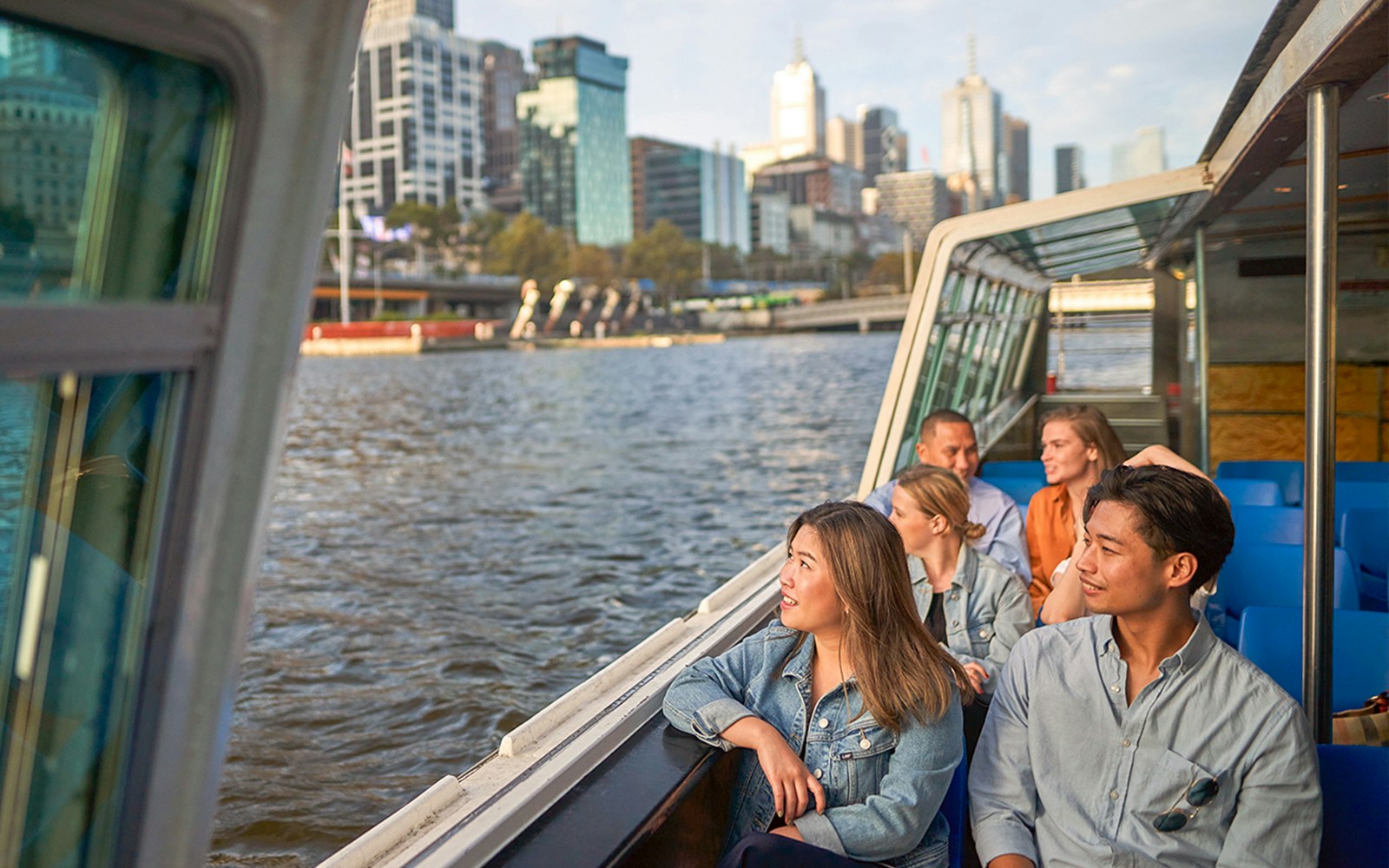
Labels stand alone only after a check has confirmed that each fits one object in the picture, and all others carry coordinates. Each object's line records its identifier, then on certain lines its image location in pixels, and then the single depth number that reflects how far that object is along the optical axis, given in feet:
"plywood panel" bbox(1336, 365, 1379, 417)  28.76
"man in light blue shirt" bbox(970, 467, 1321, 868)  6.75
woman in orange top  13.96
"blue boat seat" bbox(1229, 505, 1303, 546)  15.61
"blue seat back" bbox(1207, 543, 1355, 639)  13.64
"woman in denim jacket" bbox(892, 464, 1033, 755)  10.91
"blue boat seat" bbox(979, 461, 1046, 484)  23.52
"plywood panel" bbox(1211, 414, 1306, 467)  29.81
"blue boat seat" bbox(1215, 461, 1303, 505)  21.74
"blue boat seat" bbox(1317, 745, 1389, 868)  7.04
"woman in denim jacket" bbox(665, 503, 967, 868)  7.34
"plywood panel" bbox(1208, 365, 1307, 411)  29.50
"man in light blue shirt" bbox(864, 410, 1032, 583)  13.93
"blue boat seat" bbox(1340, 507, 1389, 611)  15.57
